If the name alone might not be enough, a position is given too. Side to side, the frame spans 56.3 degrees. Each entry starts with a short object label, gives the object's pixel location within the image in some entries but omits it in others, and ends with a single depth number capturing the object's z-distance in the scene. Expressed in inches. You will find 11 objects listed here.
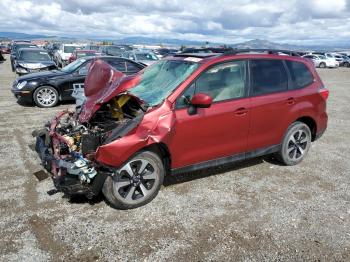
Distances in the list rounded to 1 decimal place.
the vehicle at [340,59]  1601.0
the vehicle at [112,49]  886.7
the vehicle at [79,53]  706.9
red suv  148.4
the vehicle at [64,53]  873.9
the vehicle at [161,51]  1294.3
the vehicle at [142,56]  671.8
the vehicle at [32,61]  569.6
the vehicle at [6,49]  1855.3
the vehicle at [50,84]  375.9
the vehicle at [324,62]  1464.1
